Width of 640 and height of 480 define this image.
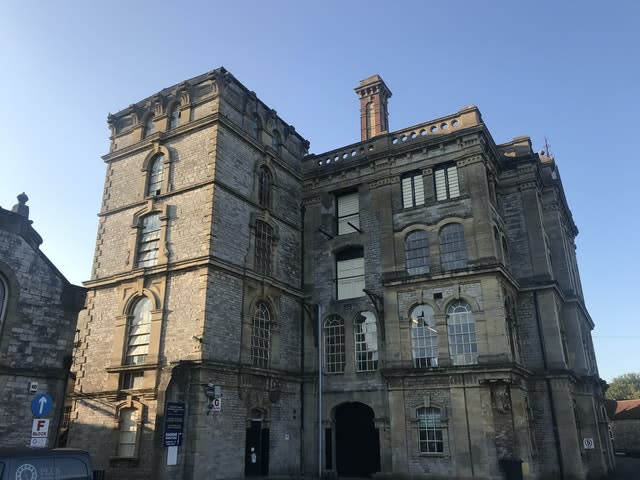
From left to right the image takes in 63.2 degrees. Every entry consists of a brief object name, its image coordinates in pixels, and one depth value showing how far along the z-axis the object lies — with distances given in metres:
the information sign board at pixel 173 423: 17.23
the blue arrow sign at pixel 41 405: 12.03
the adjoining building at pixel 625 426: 49.72
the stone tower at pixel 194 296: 19.23
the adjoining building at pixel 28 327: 17.50
